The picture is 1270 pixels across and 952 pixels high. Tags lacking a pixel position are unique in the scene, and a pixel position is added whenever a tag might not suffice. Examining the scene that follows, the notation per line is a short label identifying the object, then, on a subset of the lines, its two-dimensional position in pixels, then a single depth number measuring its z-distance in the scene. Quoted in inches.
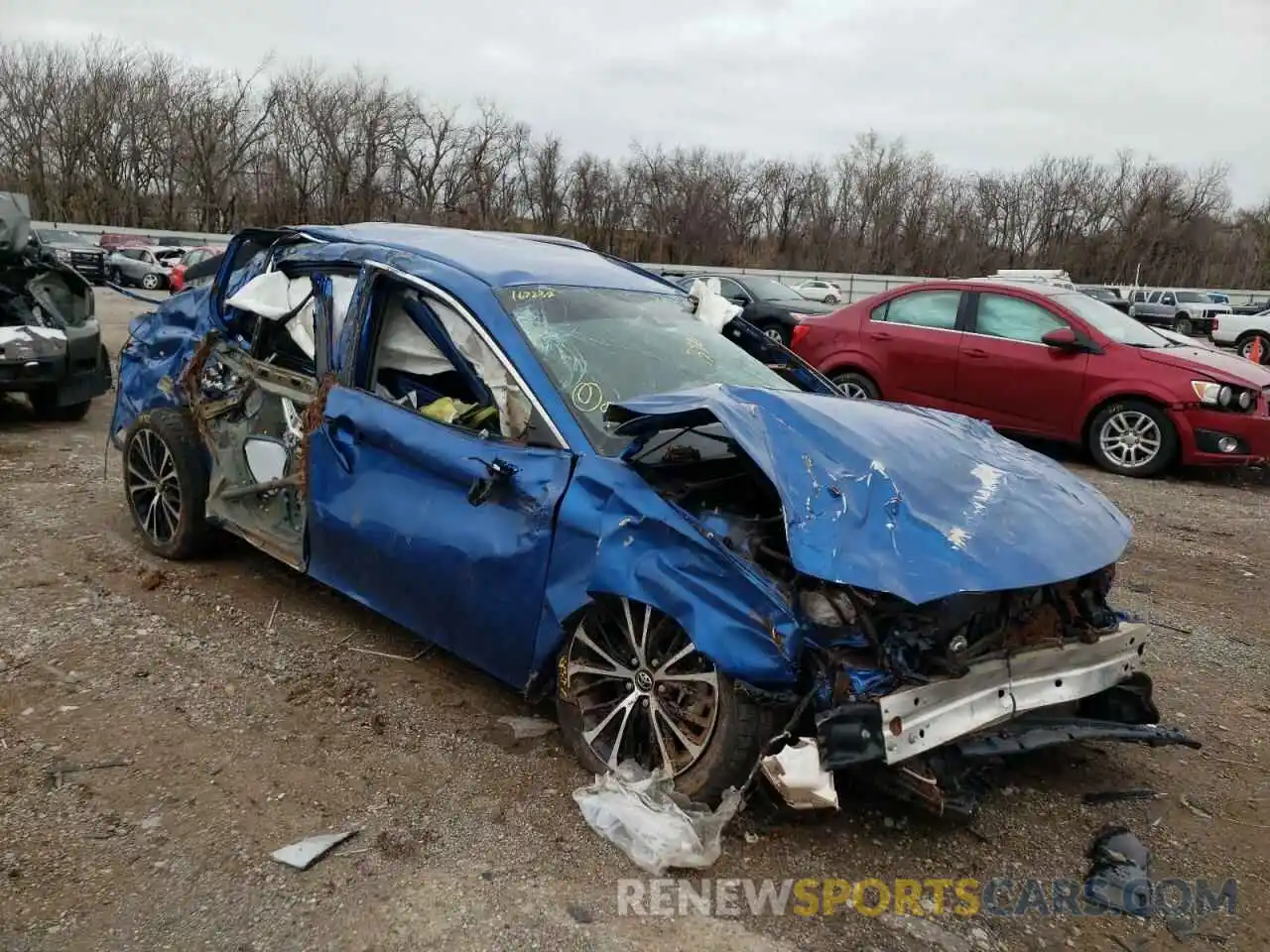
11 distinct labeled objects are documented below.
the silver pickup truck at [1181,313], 1379.2
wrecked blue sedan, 104.0
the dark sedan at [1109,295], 1273.4
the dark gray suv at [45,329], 313.1
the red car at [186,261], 753.2
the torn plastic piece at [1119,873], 105.0
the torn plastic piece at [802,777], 101.3
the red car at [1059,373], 306.2
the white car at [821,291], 1096.2
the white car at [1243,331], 941.2
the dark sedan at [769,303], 611.2
